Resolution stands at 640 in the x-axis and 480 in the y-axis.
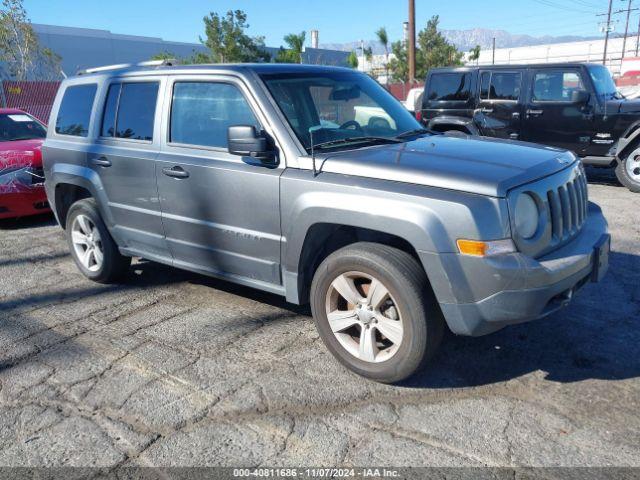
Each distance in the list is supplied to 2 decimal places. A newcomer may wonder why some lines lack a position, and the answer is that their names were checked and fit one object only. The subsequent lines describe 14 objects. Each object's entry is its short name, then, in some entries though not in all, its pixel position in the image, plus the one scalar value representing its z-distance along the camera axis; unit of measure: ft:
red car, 24.56
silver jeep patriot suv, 9.95
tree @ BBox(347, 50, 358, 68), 127.85
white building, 200.44
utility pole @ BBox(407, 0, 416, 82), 73.36
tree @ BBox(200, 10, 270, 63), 89.71
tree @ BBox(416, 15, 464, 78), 113.80
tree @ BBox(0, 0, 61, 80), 79.66
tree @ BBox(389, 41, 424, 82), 121.12
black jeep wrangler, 29.53
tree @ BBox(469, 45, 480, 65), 125.64
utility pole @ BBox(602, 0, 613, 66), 183.42
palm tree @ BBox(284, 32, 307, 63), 106.73
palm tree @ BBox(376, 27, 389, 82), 134.51
